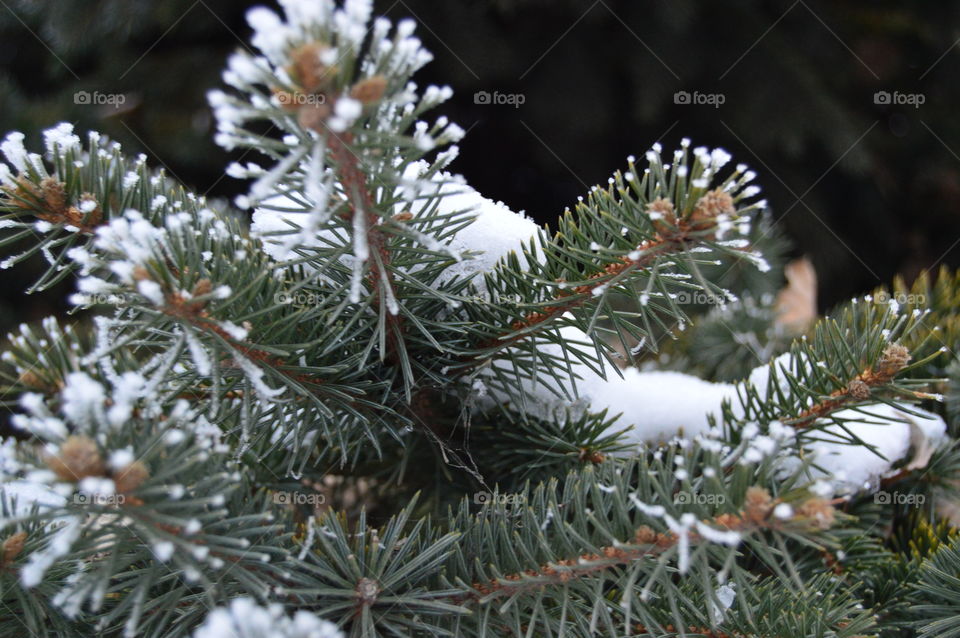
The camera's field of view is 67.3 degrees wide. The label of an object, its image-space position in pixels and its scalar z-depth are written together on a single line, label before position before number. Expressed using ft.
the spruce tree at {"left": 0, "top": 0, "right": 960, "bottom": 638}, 0.84
